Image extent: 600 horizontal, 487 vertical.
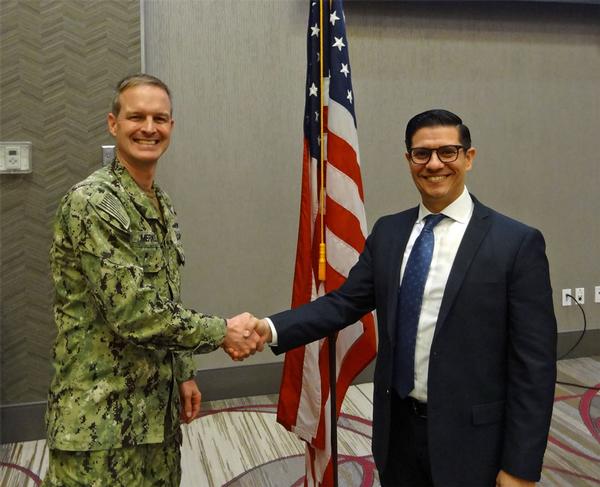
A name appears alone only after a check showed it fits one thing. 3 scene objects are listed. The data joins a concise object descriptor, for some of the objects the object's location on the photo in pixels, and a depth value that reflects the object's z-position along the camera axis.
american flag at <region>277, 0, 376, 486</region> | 2.21
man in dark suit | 1.38
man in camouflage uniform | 1.36
